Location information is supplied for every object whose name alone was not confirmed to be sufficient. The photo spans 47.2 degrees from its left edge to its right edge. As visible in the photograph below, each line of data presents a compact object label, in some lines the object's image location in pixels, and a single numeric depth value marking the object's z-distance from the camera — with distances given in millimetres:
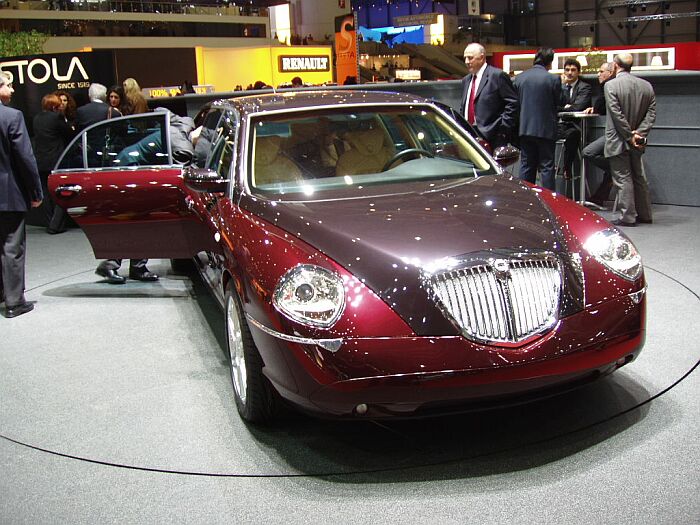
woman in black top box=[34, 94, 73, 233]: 9680
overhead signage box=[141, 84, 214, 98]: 19777
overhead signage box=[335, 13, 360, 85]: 22969
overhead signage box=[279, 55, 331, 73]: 30578
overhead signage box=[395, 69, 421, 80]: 23391
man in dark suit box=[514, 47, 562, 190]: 7820
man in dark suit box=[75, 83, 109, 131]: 9906
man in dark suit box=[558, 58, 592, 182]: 8844
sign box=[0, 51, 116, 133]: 11977
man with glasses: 8203
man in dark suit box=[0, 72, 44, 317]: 5695
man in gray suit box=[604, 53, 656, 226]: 7543
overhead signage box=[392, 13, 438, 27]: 42094
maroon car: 2979
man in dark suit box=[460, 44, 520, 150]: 7508
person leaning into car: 6805
